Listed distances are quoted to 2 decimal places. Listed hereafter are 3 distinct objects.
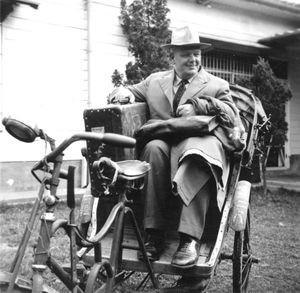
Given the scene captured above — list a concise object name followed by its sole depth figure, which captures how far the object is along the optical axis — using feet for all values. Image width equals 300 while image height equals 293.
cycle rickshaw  7.05
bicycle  6.87
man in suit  9.84
